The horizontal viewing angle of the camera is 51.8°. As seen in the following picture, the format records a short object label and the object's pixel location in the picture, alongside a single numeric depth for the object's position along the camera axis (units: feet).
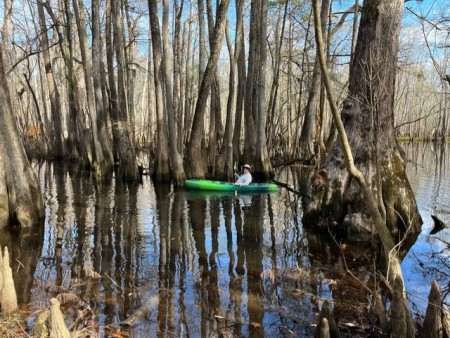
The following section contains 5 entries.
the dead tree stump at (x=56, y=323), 9.64
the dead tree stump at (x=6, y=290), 13.43
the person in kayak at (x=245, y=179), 43.01
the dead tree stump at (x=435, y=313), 10.66
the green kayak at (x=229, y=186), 42.57
